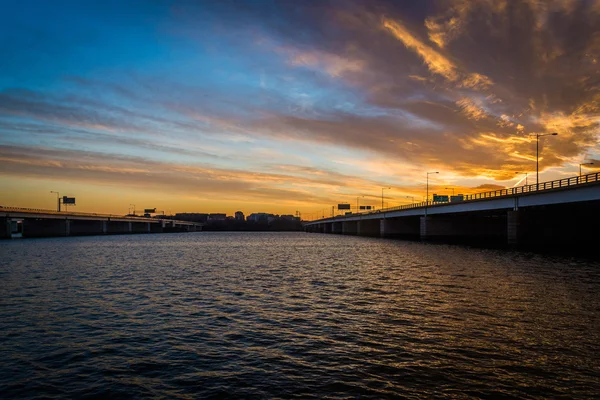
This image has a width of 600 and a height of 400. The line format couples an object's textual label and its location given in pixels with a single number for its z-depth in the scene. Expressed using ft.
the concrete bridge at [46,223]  465.88
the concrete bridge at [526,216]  209.56
